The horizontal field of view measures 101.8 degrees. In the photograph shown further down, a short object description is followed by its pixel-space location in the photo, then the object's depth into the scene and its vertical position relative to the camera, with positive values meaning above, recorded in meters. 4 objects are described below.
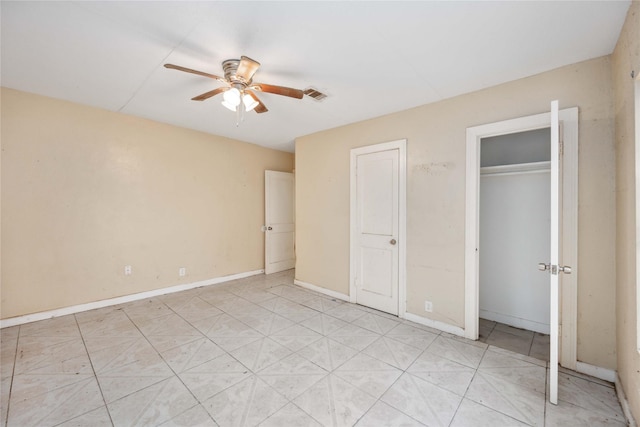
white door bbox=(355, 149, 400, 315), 3.21 -0.17
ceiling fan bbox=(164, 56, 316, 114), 2.05 +1.07
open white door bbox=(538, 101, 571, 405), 1.66 -0.21
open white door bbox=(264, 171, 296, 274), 5.11 -0.14
